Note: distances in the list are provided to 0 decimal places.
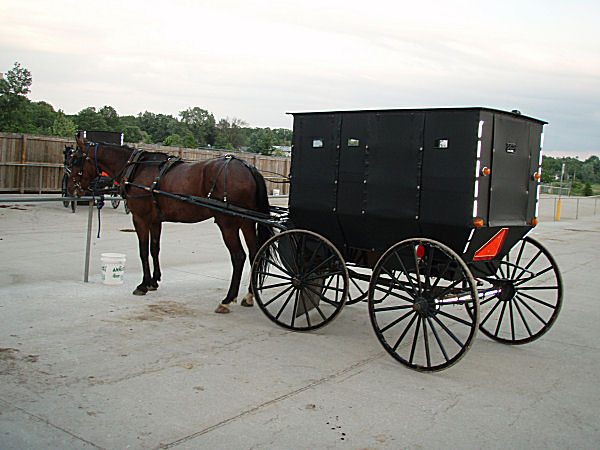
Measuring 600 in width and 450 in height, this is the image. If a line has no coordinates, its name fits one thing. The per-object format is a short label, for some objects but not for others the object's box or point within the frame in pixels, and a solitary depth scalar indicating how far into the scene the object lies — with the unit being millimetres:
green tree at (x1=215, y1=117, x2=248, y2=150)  81688
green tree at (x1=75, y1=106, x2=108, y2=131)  56062
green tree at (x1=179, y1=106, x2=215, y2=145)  76312
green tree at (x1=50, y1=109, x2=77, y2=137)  49506
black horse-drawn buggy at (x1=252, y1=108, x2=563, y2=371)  5449
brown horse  7629
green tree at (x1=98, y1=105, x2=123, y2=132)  59344
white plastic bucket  8617
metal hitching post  8750
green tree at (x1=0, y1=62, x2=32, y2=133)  43656
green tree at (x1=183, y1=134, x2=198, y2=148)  52556
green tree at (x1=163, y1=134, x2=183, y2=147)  60884
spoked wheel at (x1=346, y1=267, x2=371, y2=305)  6758
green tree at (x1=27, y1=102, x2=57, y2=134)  55162
